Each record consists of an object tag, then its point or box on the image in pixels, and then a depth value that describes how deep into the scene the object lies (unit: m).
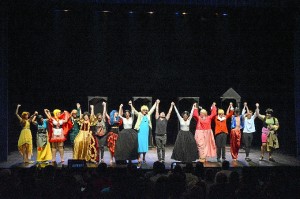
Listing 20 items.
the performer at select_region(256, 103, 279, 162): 9.94
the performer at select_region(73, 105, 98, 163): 9.25
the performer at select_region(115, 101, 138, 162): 9.27
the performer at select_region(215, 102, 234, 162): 9.84
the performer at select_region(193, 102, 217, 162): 9.70
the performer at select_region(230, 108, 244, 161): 9.97
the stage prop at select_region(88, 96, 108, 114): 11.78
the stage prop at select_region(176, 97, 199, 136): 12.76
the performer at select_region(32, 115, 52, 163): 9.35
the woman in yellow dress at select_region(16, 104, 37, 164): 9.43
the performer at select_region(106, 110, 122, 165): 9.38
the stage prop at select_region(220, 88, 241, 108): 11.98
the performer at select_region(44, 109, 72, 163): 9.37
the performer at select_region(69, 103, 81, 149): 9.92
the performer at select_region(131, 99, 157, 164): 9.52
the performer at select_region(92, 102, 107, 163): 9.39
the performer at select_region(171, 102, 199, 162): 9.43
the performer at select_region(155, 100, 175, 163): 9.48
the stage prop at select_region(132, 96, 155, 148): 12.35
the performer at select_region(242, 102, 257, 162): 10.20
